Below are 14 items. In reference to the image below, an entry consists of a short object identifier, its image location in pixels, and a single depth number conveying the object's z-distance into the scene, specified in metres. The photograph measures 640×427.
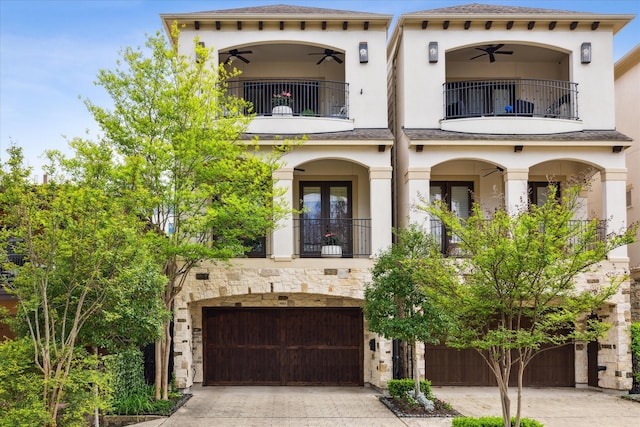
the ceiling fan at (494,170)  18.92
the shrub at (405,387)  15.74
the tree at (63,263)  10.84
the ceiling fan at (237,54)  19.36
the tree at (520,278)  9.87
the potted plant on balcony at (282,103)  18.67
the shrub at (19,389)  10.17
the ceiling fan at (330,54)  19.34
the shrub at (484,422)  11.23
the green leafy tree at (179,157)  14.68
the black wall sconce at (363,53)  18.56
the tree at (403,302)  14.52
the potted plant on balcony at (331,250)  18.12
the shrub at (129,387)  14.12
